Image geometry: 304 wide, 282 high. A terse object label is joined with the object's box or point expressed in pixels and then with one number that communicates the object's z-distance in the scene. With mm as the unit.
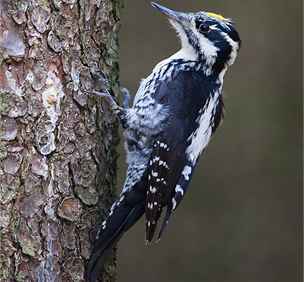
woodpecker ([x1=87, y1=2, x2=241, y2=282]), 7254
